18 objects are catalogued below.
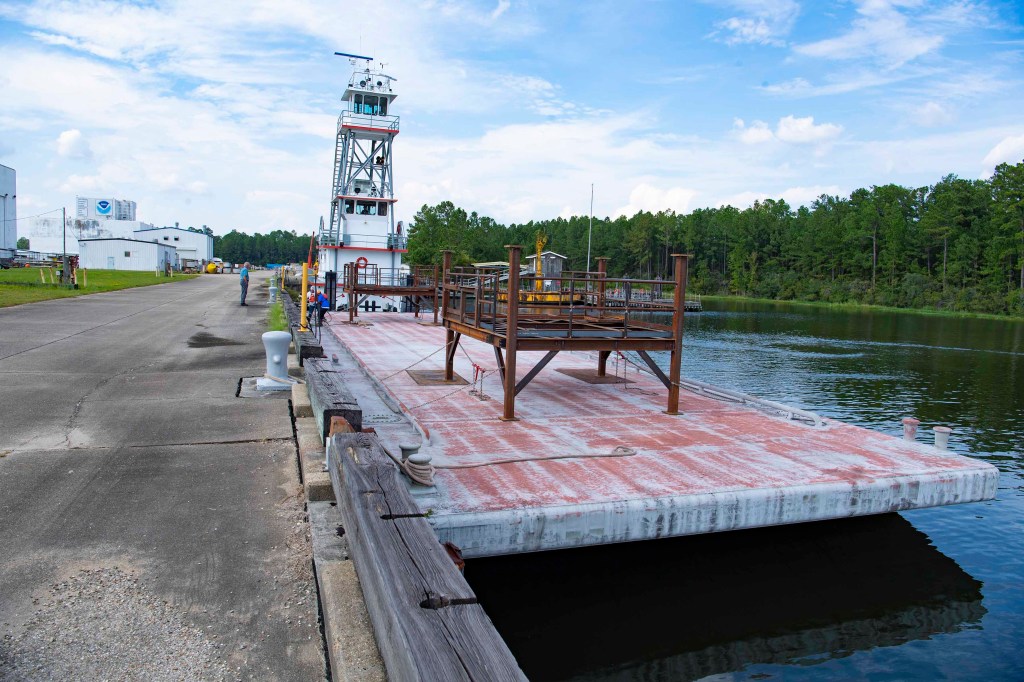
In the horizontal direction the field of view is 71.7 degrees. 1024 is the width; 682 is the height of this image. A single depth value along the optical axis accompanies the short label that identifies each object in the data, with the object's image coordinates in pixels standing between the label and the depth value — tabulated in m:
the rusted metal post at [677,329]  10.63
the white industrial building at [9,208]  79.94
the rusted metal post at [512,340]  9.66
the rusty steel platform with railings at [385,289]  25.75
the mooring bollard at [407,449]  6.89
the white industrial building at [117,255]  72.94
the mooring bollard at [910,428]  8.98
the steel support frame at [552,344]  9.80
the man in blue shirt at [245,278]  31.99
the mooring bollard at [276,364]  11.02
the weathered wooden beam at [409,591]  2.76
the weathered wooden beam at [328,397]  6.44
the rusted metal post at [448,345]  12.91
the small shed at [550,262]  50.66
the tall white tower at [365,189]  35.28
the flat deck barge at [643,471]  6.32
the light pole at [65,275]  36.12
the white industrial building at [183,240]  103.19
